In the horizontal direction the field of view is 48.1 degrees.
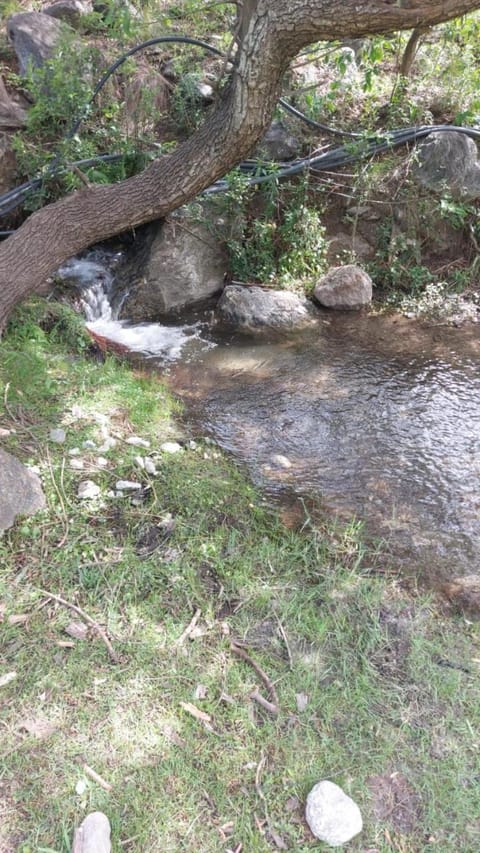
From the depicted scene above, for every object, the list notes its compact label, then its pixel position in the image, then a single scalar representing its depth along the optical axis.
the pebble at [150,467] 2.85
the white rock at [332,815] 1.65
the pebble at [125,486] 2.72
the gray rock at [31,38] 5.46
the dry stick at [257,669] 2.00
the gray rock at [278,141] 5.51
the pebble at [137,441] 3.05
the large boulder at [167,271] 5.04
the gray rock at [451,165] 5.30
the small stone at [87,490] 2.61
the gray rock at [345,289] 5.23
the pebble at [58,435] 2.91
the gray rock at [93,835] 1.54
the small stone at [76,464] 2.76
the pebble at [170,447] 3.07
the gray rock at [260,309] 4.93
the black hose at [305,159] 4.73
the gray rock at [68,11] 6.08
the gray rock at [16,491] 2.38
